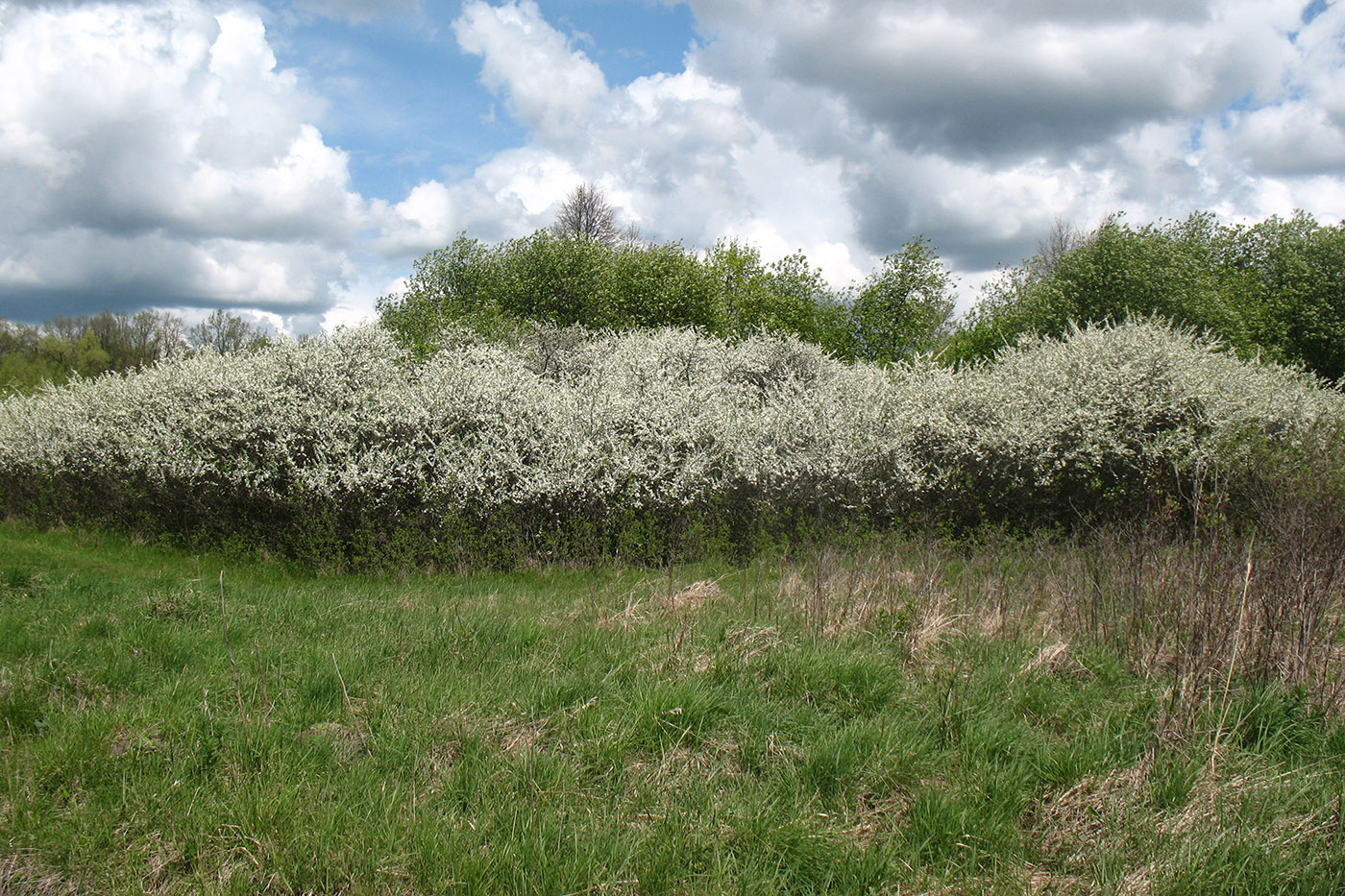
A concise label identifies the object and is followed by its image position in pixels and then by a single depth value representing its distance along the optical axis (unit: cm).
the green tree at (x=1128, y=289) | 2641
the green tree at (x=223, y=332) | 4697
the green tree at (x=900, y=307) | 3008
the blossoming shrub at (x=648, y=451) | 998
